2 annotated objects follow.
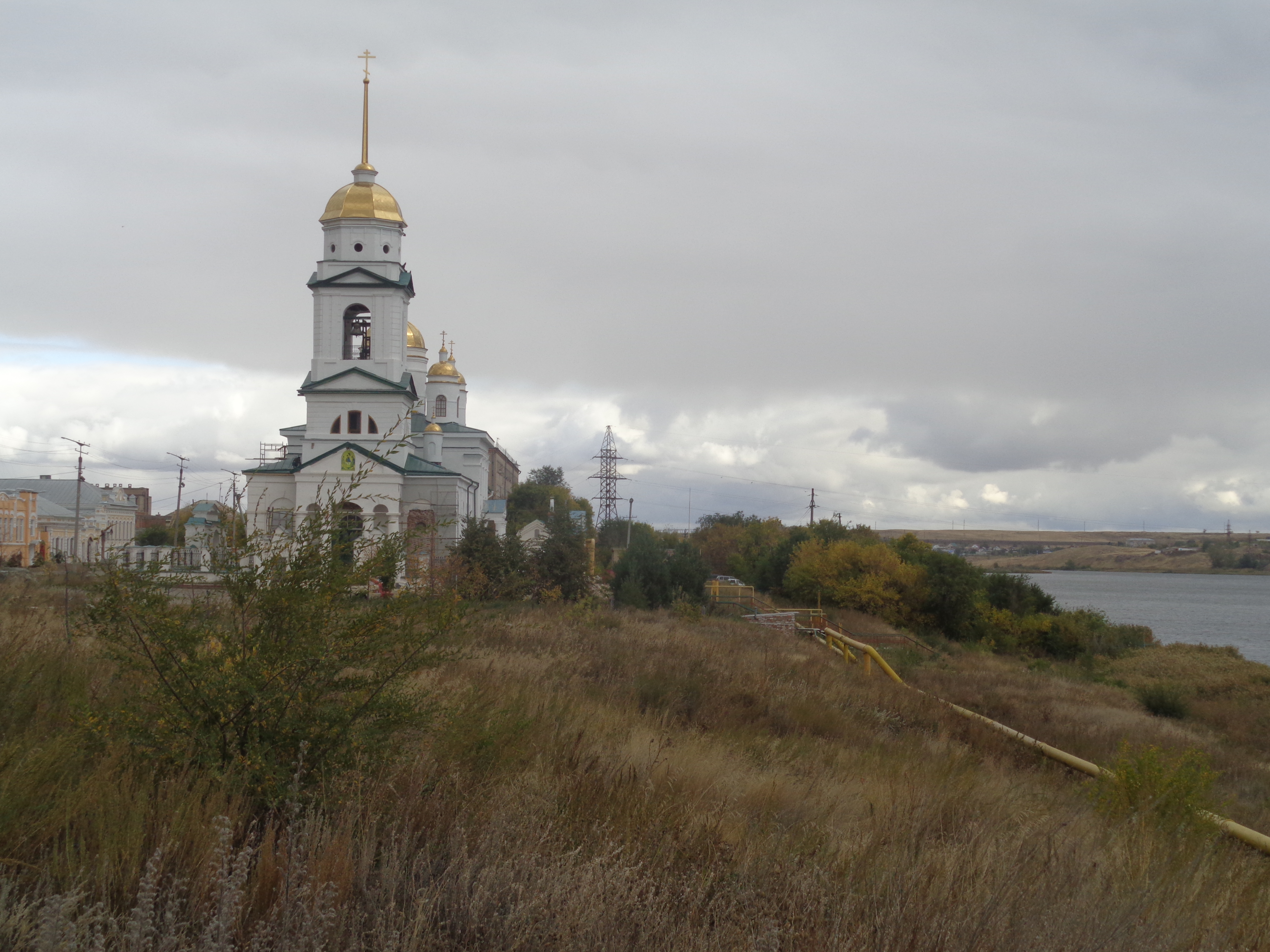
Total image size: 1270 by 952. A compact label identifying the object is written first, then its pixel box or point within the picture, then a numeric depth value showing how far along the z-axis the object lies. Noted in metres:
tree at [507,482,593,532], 80.81
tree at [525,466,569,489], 139.38
